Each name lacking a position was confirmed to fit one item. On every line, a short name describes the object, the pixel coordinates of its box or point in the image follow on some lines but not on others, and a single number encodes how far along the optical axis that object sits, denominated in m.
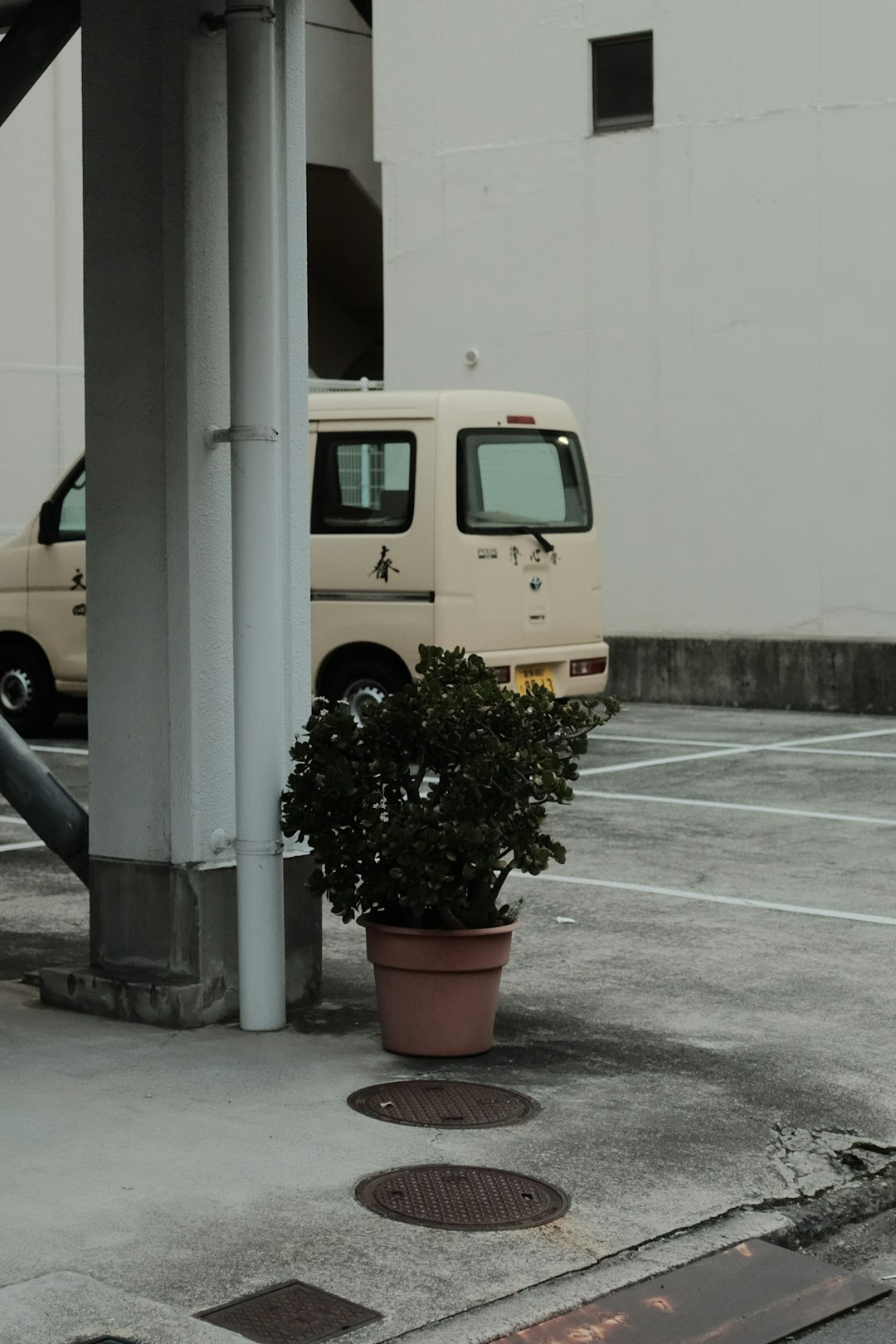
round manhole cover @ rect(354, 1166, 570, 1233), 4.16
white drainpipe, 5.61
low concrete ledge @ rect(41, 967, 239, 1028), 5.73
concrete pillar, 5.79
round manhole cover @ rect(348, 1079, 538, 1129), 4.89
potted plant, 5.30
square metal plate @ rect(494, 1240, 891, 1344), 3.67
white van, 12.12
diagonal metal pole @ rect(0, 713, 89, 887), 6.29
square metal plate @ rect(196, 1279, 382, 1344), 3.55
